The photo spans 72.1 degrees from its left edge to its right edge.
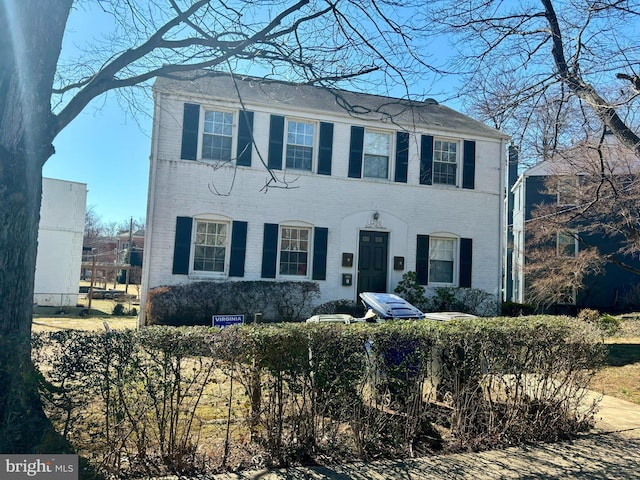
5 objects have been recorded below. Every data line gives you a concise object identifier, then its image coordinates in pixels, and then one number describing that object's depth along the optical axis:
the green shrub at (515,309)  14.78
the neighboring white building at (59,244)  15.34
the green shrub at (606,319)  12.01
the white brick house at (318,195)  12.16
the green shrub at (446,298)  13.36
